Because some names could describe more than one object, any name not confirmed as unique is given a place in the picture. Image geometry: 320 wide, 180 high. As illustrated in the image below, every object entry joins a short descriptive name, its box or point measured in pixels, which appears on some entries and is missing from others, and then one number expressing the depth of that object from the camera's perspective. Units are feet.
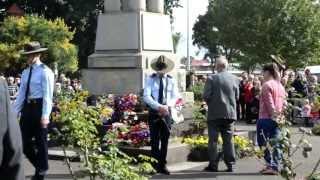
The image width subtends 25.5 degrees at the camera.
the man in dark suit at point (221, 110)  33.14
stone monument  48.03
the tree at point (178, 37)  220.84
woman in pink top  32.13
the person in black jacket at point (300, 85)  71.46
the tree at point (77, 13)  123.24
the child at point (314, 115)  67.80
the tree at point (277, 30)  151.53
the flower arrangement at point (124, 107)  40.52
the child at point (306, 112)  64.48
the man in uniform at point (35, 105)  27.32
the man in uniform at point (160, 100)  32.22
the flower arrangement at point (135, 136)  36.55
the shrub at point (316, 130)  56.08
